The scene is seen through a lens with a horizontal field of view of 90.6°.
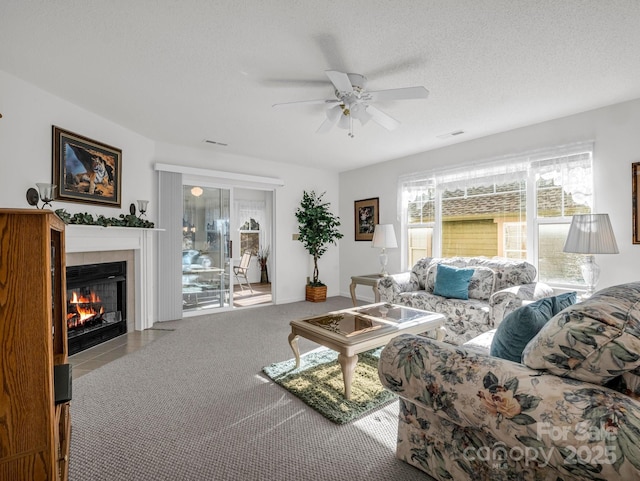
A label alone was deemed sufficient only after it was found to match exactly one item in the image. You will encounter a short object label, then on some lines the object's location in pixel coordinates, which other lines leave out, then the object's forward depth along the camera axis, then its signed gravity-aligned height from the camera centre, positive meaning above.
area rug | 2.13 -1.12
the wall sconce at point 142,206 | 3.98 +0.45
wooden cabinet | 0.93 -0.32
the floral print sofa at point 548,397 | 0.92 -0.54
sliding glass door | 4.72 -0.11
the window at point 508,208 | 3.47 +0.38
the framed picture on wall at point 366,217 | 5.64 +0.41
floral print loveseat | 3.04 -0.58
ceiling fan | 2.25 +1.10
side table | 4.65 -0.64
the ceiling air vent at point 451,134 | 3.91 +1.33
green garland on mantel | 3.01 +0.24
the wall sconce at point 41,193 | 2.66 +0.42
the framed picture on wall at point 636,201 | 2.97 +0.34
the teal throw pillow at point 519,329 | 1.41 -0.41
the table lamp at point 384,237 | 4.80 +0.04
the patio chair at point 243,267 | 7.34 -0.62
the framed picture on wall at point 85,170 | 3.04 +0.77
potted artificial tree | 5.67 +0.15
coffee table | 2.22 -0.70
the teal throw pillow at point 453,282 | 3.58 -0.50
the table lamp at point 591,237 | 2.65 +0.00
